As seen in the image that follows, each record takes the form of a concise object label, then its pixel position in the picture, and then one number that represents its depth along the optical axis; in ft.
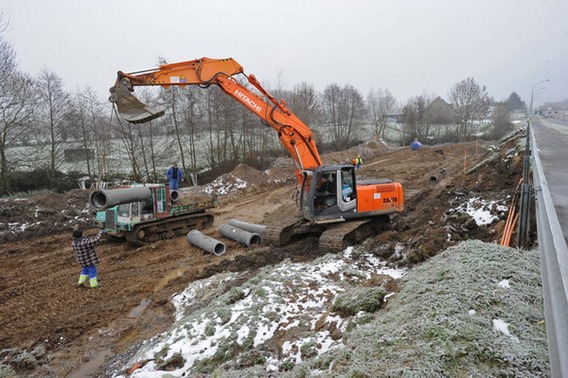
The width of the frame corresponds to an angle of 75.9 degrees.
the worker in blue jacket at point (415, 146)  106.11
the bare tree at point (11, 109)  57.67
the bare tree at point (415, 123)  147.54
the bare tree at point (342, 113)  134.82
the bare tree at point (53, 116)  67.77
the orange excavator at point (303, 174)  29.01
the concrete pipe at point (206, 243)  34.62
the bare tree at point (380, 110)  155.92
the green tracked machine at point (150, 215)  37.68
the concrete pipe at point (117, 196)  29.53
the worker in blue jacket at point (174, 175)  50.69
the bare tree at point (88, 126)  73.05
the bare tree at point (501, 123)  141.18
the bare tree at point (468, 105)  140.87
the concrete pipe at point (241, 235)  36.05
